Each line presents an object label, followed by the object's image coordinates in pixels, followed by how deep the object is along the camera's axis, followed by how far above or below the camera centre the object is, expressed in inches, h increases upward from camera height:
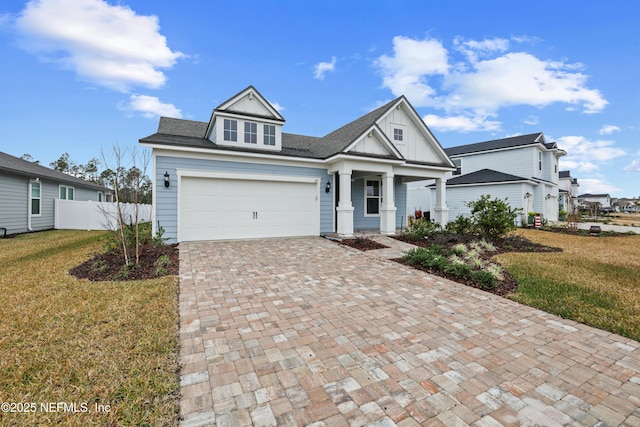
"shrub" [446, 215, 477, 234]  443.3 -21.3
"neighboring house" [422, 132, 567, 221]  758.1 +116.1
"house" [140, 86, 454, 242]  362.9 +67.3
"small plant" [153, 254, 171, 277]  228.4 -46.8
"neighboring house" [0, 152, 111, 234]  473.7 +42.9
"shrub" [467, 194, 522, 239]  392.5 -5.6
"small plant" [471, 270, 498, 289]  207.3 -51.6
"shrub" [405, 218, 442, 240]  420.3 -25.6
